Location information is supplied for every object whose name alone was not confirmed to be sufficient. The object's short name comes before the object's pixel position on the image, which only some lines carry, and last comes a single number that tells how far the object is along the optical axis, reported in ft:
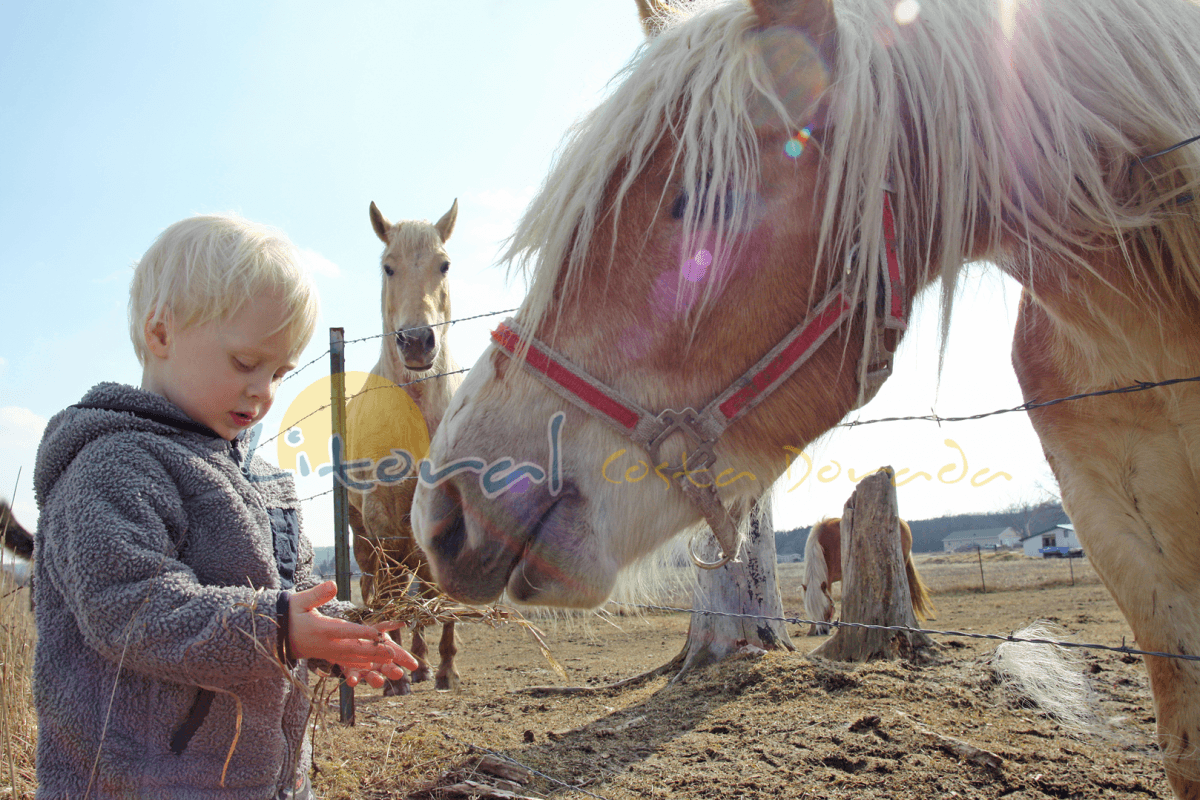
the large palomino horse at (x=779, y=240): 4.24
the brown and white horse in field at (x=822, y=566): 26.27
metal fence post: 10.87
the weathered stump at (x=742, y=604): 14.56
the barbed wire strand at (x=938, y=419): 4.92
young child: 3.42
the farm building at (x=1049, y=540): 143.84
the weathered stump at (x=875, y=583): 15.38
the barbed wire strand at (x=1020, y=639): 4.52
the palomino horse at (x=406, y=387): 13.14
